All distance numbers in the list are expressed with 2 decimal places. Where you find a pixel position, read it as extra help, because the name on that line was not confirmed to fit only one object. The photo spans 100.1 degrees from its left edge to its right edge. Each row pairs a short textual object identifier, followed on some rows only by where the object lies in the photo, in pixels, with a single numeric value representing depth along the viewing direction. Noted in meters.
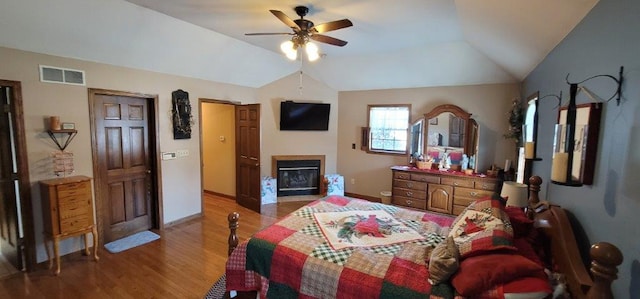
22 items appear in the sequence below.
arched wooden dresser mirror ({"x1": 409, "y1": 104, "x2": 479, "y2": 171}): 4.39
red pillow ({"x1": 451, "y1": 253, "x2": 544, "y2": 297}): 1.29
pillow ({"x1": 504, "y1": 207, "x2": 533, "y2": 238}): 1.86
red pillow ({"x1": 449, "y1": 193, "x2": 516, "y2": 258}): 1.52
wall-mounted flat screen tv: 5.36
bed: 1.29
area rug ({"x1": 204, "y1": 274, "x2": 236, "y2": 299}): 2.46
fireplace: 5.52
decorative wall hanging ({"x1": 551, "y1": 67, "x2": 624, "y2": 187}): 1.38
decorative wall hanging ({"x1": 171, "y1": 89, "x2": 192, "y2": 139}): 4.01
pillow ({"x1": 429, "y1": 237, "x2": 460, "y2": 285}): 1.46
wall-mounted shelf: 2.90
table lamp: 2.37
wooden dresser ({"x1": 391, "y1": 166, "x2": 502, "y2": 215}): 4.09
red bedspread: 1.54
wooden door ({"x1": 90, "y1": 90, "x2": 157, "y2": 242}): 3.36
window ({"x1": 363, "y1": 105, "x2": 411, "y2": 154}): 5.07
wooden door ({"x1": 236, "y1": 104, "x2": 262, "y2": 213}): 4.67
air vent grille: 2.82
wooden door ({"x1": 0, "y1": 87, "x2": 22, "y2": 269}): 2.69
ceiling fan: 2.37
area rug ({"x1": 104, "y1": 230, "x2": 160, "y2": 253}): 3.36
